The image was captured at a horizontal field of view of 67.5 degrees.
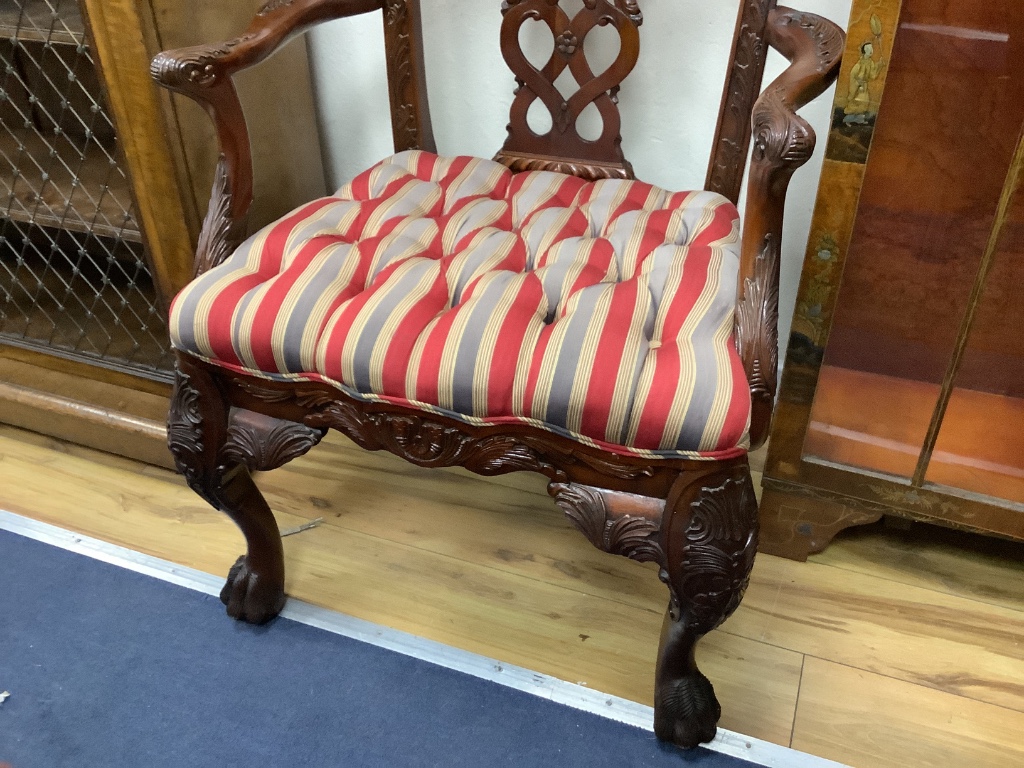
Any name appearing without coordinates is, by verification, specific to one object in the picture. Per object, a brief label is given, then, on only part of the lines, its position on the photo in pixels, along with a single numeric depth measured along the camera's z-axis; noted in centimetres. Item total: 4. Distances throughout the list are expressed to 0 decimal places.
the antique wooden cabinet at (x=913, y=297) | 83
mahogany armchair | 66
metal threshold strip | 88
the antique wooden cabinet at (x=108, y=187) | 103
